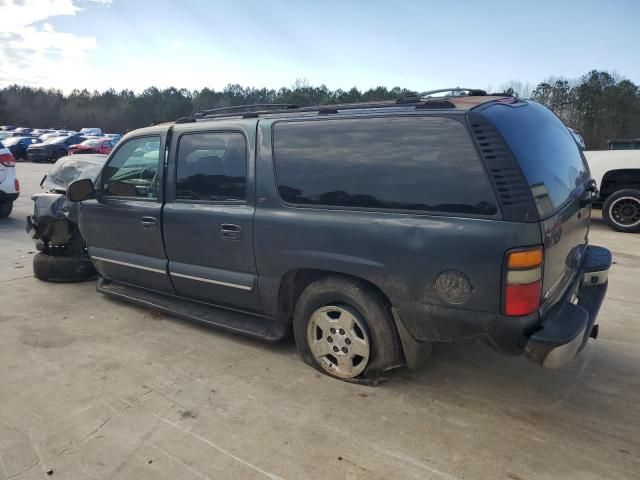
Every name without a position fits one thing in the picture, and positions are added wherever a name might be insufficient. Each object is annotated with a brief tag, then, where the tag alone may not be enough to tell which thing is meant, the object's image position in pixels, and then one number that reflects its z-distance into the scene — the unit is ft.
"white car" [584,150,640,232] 27.99
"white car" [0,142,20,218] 30.17
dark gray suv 8.33
